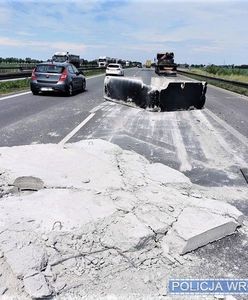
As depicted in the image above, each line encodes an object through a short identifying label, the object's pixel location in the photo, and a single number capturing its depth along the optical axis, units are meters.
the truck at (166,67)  35.19
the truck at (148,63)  75.61
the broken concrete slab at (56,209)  2.22
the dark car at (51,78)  11.26
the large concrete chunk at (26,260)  1.86
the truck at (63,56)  33.91
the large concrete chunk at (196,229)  2.25
